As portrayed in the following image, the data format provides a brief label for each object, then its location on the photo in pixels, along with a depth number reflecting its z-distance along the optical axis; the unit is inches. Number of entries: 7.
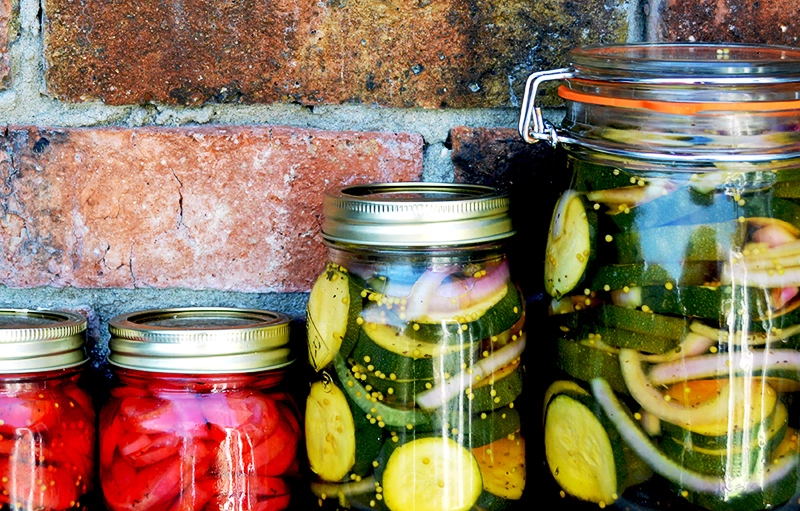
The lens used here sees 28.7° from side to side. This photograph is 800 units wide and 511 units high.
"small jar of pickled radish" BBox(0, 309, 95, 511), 23.1
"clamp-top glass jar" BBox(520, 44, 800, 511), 21.6
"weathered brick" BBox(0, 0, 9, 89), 25.0
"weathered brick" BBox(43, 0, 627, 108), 25.0
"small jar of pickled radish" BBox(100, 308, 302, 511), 23.1
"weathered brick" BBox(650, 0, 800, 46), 24.7
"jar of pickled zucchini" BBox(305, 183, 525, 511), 22.6
